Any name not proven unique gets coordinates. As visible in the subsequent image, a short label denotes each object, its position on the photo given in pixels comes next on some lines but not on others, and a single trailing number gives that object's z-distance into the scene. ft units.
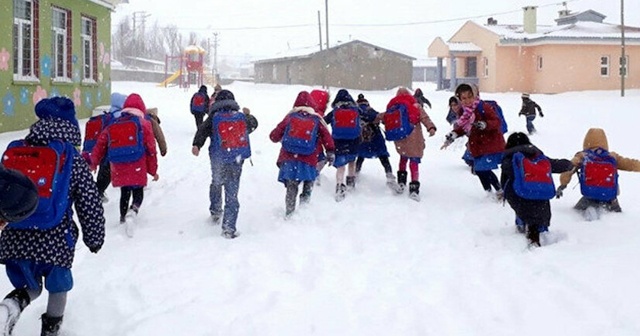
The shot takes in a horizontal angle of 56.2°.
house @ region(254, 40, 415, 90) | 147.54
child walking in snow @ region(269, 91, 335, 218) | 23.34
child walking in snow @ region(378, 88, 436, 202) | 27.58
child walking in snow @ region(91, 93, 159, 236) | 21.11
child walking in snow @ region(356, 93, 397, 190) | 29.27
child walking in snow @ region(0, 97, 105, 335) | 11.47
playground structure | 152.35
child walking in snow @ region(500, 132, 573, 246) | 19.39
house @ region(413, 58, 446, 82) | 263.49
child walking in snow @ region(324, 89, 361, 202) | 27.55
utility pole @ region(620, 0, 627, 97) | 112.47
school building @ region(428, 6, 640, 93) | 123.34
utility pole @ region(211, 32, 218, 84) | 350.39
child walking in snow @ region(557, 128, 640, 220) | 22.45
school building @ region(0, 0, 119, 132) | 44.06
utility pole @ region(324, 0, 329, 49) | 138.02
